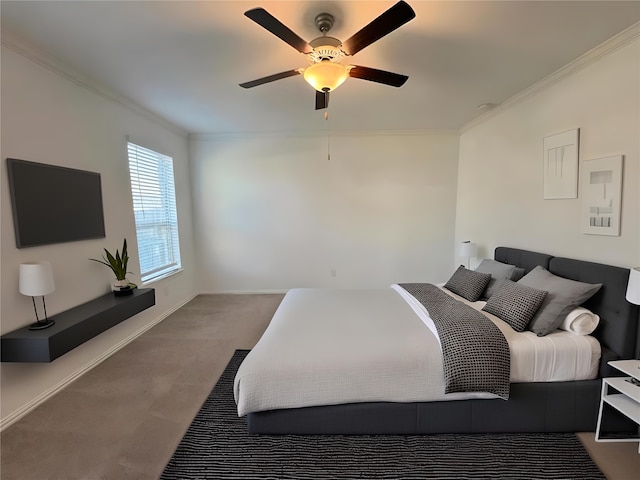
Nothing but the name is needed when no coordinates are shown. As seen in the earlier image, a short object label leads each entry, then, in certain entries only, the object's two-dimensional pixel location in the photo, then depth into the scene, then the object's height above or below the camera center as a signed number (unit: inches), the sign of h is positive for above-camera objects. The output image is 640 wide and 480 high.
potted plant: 110.9 -18.1
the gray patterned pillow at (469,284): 109.6 -27.8
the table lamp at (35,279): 78.4 -14.8
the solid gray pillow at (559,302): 79.4 -25.7
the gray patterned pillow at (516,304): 82.8 -27.6
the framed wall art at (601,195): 82.2 +3.8
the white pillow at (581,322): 78.3 -30.3
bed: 70.1 -43.8
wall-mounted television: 81.4 +6.4
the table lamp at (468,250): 149.8 -19.5
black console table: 75.7 -30.5
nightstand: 64.2 -44.5
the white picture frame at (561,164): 96.0 +15.3
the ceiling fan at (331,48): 56.1 +37.9
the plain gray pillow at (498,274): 109.3 -24.4
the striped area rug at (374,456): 63.2 -55.3
